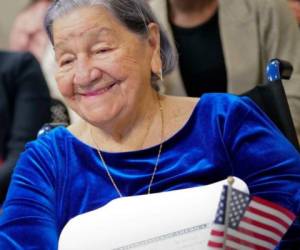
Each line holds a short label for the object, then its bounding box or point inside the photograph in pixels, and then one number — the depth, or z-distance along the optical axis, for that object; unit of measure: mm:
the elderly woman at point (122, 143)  2484
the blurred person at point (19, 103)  3873
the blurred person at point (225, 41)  3936
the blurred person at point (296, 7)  4659
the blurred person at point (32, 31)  5626
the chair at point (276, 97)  2846
